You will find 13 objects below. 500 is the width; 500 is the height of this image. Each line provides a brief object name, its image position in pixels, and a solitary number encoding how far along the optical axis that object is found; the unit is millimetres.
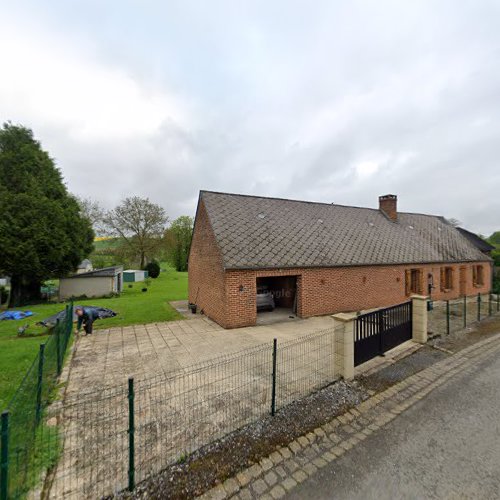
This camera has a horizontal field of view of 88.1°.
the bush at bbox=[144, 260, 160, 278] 36750
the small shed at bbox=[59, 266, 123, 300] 20391
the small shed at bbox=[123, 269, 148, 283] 33938
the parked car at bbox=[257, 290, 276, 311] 13862
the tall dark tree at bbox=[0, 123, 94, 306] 17328
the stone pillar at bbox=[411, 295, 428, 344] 8672
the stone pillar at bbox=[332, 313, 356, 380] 6195
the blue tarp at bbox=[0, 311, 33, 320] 13747
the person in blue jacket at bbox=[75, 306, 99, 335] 9781
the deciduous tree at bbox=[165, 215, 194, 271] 49688
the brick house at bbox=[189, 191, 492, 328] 11539
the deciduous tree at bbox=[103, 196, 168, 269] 36562
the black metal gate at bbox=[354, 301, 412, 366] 6812
